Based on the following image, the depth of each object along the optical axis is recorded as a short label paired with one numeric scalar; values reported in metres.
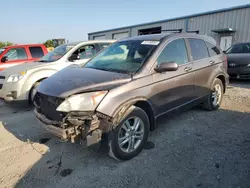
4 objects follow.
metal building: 12.93
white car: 4.87
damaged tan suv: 2.47
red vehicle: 7.42
